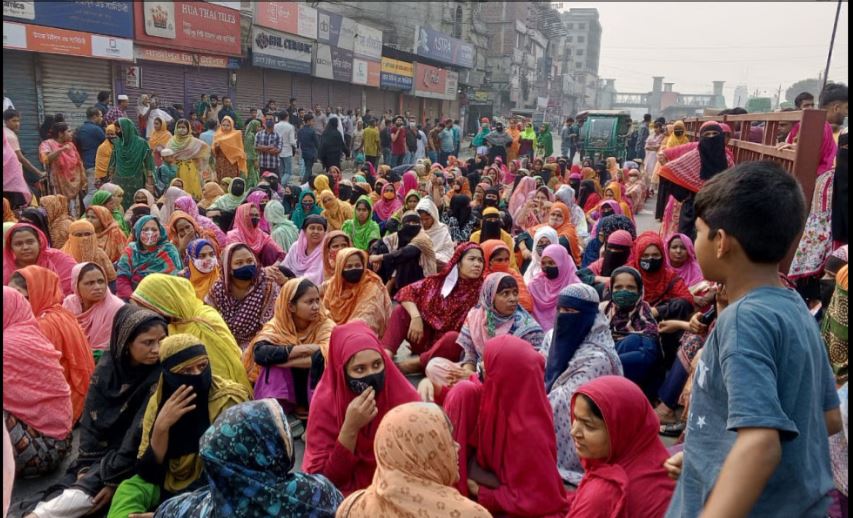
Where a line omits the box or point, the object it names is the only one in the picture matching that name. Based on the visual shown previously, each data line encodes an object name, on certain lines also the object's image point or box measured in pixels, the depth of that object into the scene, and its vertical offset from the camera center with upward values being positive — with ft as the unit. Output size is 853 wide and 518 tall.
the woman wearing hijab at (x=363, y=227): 21.18 -3.31
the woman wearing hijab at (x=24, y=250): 13.97 -3.11
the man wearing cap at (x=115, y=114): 34.73 -0.27
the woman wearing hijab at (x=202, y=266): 15.79 -3.65
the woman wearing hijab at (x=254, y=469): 6.15 -3.31
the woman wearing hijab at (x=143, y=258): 16.33 -3.66
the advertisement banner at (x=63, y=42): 36.09 +3.73
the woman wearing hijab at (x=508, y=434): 8.44 -3.93
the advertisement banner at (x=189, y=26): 44.91 +6.38
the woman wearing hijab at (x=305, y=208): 23.89 -3.17
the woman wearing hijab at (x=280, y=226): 21.74 -3.59
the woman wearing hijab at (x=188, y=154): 29.66 -1.85
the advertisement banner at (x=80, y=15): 36.37 +5.31
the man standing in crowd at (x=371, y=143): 48.26 -1.38
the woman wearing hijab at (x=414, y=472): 5.80 -3.14
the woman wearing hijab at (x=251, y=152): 36.04 -1.93
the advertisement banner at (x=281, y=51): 57.31 +6.20
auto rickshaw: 52.85 +0.32
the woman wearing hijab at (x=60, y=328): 11.64 -3.91
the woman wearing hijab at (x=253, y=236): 19.44 -3.51
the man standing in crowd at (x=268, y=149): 35.83 -1.69
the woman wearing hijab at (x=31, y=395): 10.16 -4.54
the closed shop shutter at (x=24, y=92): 37.04 +0.59
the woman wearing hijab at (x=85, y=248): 16.29 -3.50
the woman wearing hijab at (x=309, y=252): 18.06 -3.67
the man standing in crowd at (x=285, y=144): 39.01 -1.48
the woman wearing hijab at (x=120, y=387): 9.61 -4.07
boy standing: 3.64 -1.32
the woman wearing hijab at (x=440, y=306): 14.43 -4.00
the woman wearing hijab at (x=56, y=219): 19.03 -3.34
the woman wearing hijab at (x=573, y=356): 10.24 -3.44
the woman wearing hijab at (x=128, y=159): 27.89 -2.08
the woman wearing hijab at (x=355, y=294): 14.55 -3.82
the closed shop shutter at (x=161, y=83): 46.01 +2.03
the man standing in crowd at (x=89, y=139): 28.94 -1.43
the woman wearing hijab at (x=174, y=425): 8.80 -4.26
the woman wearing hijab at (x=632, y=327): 12.01 -3.43
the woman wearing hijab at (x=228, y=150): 31.78 -1.68
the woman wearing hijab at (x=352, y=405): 8.66 -3.79
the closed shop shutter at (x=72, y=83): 39.60 +1.39
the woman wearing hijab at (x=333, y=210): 23.67 -3.16
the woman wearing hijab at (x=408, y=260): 17.89 -3.62
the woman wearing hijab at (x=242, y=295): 13.80 -3.80
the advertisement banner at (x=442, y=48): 92.58 +12.33
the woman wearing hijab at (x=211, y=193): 26.05 -3.09
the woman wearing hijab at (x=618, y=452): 6.90 -3.39
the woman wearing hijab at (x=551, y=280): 15.16 -3.33
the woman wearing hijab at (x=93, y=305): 12.71 -3.88
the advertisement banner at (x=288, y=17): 57.57 +9.30
